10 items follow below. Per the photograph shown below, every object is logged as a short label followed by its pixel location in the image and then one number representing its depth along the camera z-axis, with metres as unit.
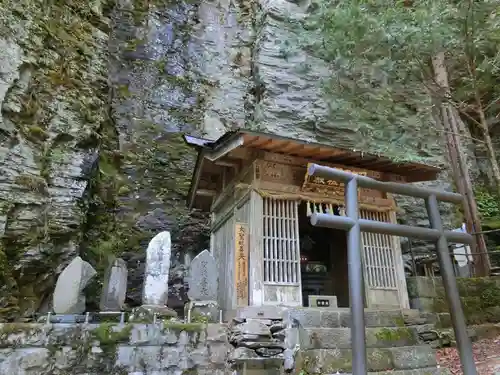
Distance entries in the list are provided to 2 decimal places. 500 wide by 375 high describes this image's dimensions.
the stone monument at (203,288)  6.73
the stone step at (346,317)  6.88
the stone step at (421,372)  6.14
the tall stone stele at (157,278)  6.59
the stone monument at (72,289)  6.53
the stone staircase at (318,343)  6.10
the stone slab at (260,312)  6.63
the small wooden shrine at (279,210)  7.64
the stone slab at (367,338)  6.45
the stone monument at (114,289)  6.91
